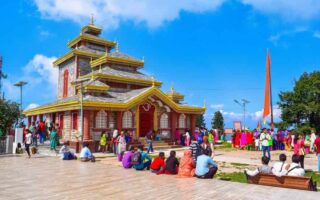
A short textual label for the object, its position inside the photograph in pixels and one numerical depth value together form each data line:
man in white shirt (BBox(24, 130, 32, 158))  14.78
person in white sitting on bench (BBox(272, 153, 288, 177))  7.45
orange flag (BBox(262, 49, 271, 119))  21.45
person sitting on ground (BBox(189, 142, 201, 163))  10.18
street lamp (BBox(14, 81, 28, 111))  27.20
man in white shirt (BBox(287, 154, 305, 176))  7.43
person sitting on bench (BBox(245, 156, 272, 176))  7.74
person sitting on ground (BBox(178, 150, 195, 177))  8.98
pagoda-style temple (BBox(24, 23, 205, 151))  19.03
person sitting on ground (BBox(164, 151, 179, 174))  9.42
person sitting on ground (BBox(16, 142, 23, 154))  17.33
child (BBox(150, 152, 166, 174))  9.75
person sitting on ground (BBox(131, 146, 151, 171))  10.55
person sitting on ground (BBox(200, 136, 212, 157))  11.21
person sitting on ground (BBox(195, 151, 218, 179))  8.64
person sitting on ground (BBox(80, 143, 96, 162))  13.27
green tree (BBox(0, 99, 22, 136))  22.23
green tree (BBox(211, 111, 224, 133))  47.64
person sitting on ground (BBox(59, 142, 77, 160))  14.04
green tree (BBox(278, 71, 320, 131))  24.68
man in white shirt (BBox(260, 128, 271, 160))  13.47
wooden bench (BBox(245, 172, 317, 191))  7.04
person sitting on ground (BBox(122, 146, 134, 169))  11.04
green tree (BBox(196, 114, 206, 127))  47.36
